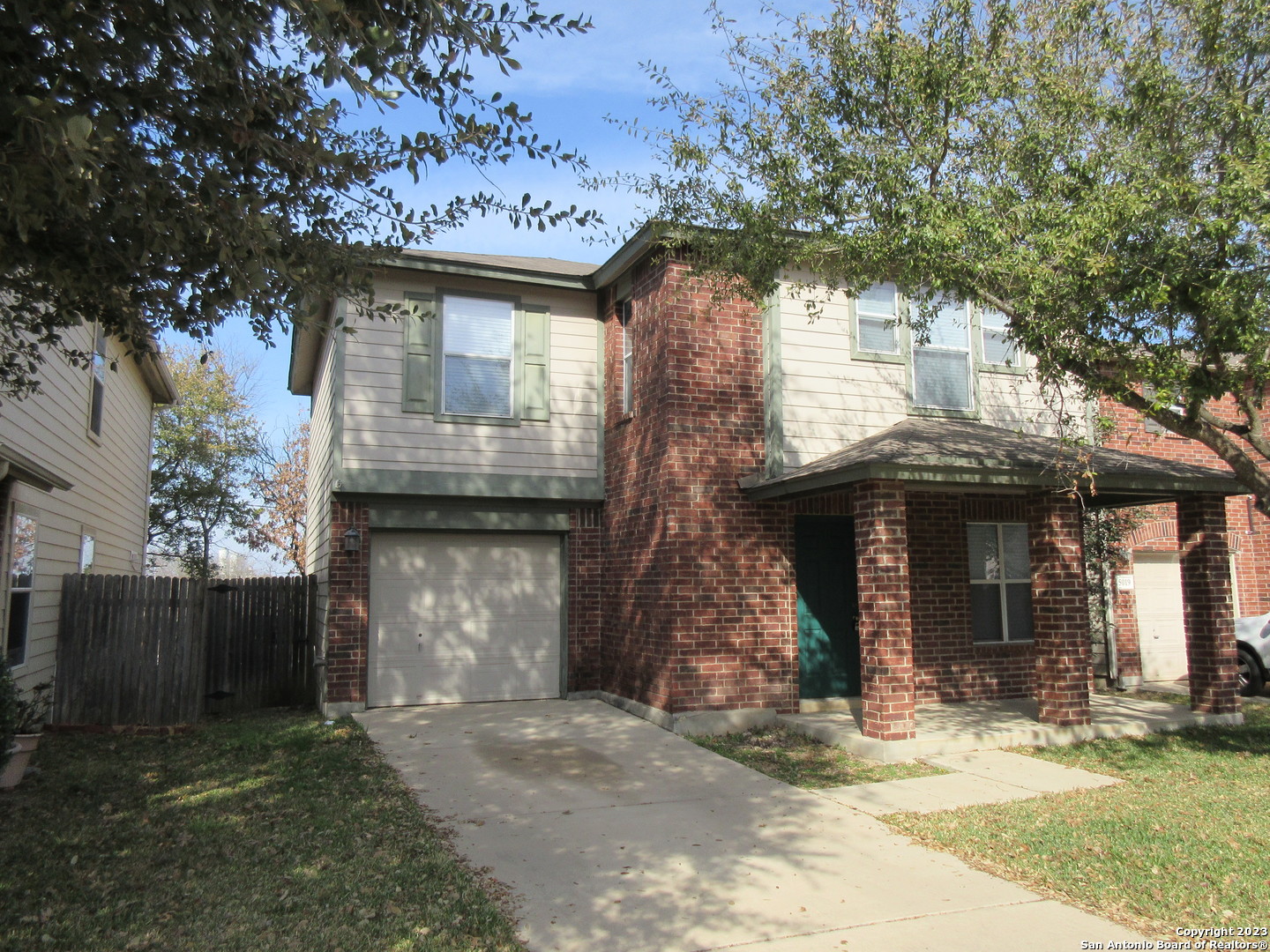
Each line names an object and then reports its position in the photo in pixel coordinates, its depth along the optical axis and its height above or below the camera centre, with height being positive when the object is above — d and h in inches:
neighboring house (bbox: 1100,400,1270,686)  542.6 +11.1
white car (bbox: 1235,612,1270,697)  514.3 -33.9
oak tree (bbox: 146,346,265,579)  1119.6 +163.7
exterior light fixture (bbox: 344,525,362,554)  431.5 +25.9
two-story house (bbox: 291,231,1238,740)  391.2 +42.7
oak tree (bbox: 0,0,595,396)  151.2 +88.6
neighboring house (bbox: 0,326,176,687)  355.9 +54.3
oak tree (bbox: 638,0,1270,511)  273.7 +137.6
